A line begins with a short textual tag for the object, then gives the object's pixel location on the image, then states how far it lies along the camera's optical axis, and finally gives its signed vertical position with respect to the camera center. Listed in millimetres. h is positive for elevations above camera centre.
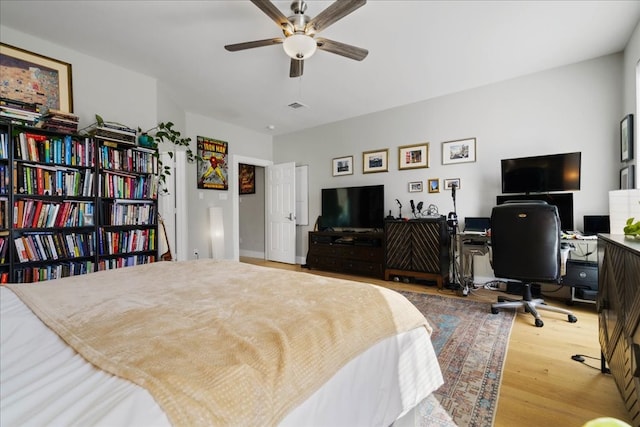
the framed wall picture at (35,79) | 2492 +1209
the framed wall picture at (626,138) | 2662 +660
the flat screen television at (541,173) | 3148 +381
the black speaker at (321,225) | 5125 -331
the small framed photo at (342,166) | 5027 +751
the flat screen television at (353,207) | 4551 -2
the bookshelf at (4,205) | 2201 +28
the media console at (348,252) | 4262 -730
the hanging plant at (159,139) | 3148 +825
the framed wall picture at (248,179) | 6523 +660
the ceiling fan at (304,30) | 1925 +1357
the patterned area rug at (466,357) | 1425 -1049
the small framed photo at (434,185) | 4117 +317
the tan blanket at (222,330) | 608 -383
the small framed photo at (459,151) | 3865 +777
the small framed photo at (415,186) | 4297 +309
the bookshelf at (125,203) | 2744 +46
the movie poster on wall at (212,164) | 4777 +762
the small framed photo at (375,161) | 4637 +775
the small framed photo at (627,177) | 2610 +275
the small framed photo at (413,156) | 4238 +777
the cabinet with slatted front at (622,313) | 1045 -482
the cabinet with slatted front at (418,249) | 3734 -585
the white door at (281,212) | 5527 -98
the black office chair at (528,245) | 2387 -340
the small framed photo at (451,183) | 3952 +333
